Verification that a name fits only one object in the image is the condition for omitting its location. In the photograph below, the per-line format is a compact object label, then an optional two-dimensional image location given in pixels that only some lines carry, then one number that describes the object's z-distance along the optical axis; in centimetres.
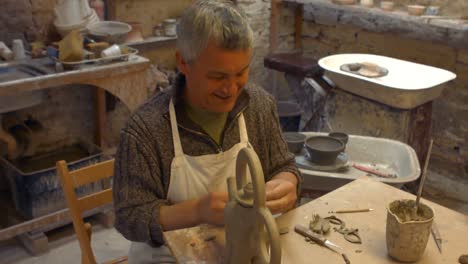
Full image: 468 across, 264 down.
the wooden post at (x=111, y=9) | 372
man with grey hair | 159
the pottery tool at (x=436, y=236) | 156
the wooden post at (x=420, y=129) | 311
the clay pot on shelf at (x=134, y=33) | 380
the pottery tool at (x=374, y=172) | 281
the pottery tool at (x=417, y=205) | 152
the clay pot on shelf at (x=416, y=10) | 383
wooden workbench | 151
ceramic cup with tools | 145
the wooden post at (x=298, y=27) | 489
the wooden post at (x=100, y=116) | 375
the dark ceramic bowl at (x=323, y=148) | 271
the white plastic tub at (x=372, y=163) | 261
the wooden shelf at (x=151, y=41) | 383
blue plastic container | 318
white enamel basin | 296
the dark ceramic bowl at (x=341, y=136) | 292
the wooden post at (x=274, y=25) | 474
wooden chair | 202
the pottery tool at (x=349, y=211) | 173
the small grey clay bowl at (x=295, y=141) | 291
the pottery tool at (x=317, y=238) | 155
